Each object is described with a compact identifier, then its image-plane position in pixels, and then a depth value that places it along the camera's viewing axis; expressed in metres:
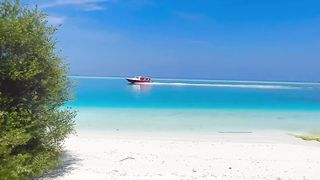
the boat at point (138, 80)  55.26
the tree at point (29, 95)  4.64
